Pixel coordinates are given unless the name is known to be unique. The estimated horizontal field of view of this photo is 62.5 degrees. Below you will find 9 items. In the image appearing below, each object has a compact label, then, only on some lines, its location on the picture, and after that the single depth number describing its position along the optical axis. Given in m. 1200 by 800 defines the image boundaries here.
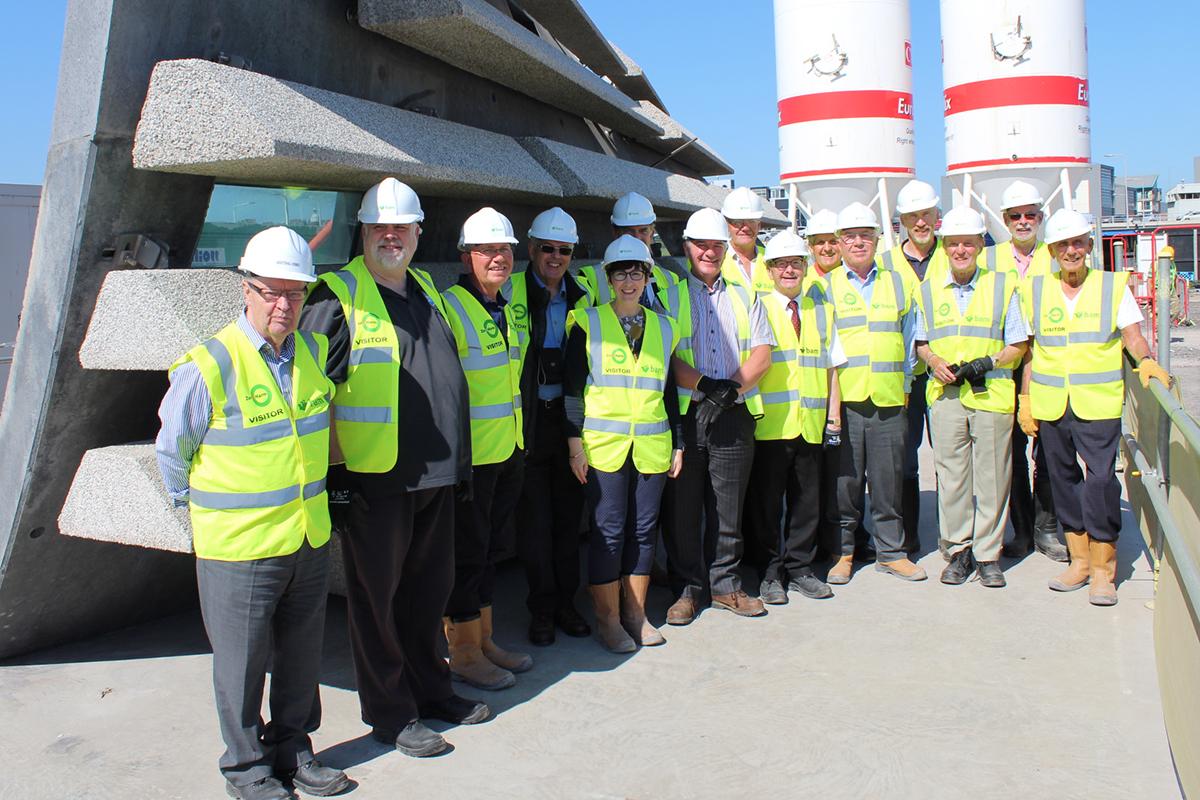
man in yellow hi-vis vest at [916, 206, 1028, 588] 5.64
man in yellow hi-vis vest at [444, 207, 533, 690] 4.14
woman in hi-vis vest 4.60
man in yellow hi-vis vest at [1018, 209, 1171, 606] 5.37
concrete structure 3.59
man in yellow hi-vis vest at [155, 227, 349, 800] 3.08
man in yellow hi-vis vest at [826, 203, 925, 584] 5.71
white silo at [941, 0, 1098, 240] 13.16
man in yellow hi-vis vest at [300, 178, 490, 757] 3.51
